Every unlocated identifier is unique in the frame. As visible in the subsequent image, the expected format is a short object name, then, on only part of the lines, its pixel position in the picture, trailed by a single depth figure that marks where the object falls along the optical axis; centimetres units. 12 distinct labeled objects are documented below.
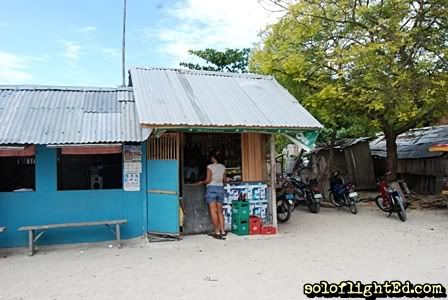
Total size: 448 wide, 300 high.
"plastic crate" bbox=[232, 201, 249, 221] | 885
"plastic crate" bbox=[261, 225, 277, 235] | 892
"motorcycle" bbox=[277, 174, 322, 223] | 1058
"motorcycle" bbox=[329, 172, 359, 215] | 1178
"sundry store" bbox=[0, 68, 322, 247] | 777
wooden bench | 739
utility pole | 2166
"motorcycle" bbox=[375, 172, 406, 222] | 1034
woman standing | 859
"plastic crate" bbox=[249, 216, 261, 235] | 884
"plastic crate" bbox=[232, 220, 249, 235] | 881
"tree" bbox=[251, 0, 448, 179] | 1069
